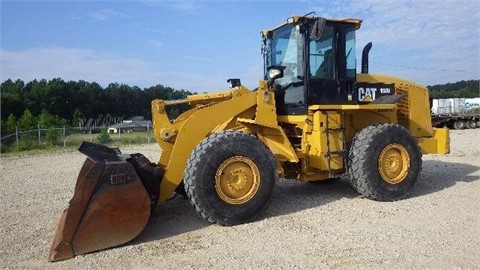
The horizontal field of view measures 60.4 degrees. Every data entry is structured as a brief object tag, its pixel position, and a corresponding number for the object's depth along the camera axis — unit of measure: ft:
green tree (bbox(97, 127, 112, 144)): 81.91
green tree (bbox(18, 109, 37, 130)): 130.46
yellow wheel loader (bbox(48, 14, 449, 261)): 15.71
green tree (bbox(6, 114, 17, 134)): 119.65
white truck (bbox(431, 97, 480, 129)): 101.68
